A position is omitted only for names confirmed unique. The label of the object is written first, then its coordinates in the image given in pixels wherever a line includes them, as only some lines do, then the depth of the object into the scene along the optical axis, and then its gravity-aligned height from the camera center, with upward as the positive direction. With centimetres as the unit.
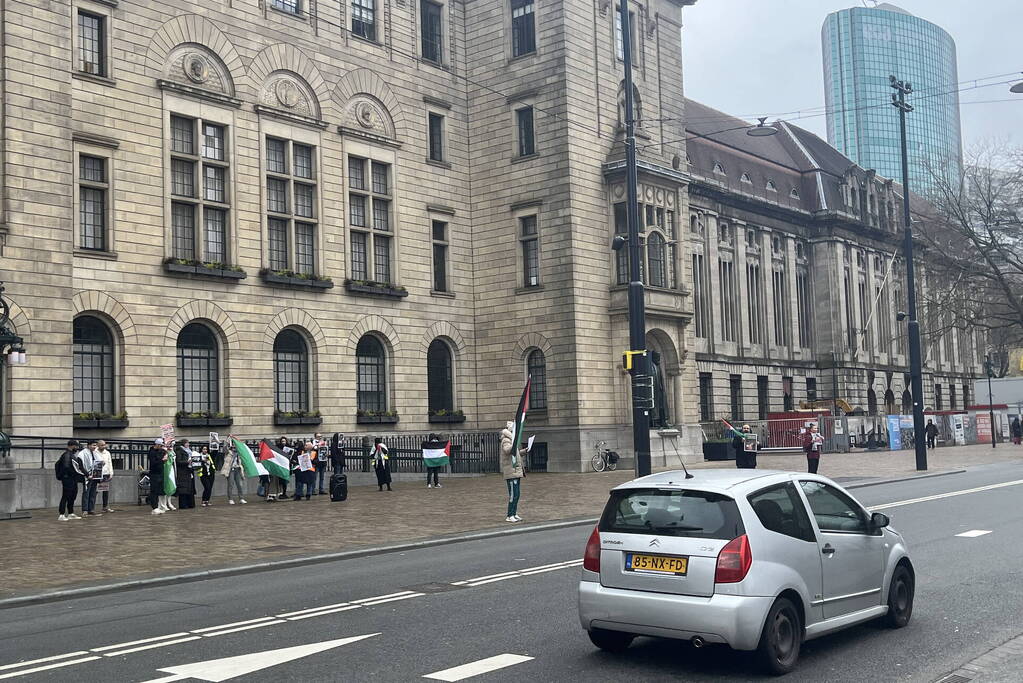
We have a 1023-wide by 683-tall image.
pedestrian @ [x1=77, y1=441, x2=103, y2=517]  2350 -101
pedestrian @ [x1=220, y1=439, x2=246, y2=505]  2734 -116
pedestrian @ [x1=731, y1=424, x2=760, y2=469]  3167 -137
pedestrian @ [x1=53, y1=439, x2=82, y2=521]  2283 -109
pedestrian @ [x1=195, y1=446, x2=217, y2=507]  2703 -123
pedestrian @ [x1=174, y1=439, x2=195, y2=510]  2559 -131
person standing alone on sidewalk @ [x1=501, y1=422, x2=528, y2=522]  2084 -100
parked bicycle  3997 -174
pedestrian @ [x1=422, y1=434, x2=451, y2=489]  3206 -109
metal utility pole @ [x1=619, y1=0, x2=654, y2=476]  2205 +177
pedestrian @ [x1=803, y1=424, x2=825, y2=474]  3253 -129
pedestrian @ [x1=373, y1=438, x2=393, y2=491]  3166 -132
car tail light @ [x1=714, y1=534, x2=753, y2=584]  786 -111
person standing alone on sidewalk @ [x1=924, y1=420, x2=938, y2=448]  5606 -164
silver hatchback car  787 -118
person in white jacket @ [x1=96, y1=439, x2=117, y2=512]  2420 -88
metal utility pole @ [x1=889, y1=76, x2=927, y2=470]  3488 +190
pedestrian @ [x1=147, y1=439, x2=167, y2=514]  2450 -98
